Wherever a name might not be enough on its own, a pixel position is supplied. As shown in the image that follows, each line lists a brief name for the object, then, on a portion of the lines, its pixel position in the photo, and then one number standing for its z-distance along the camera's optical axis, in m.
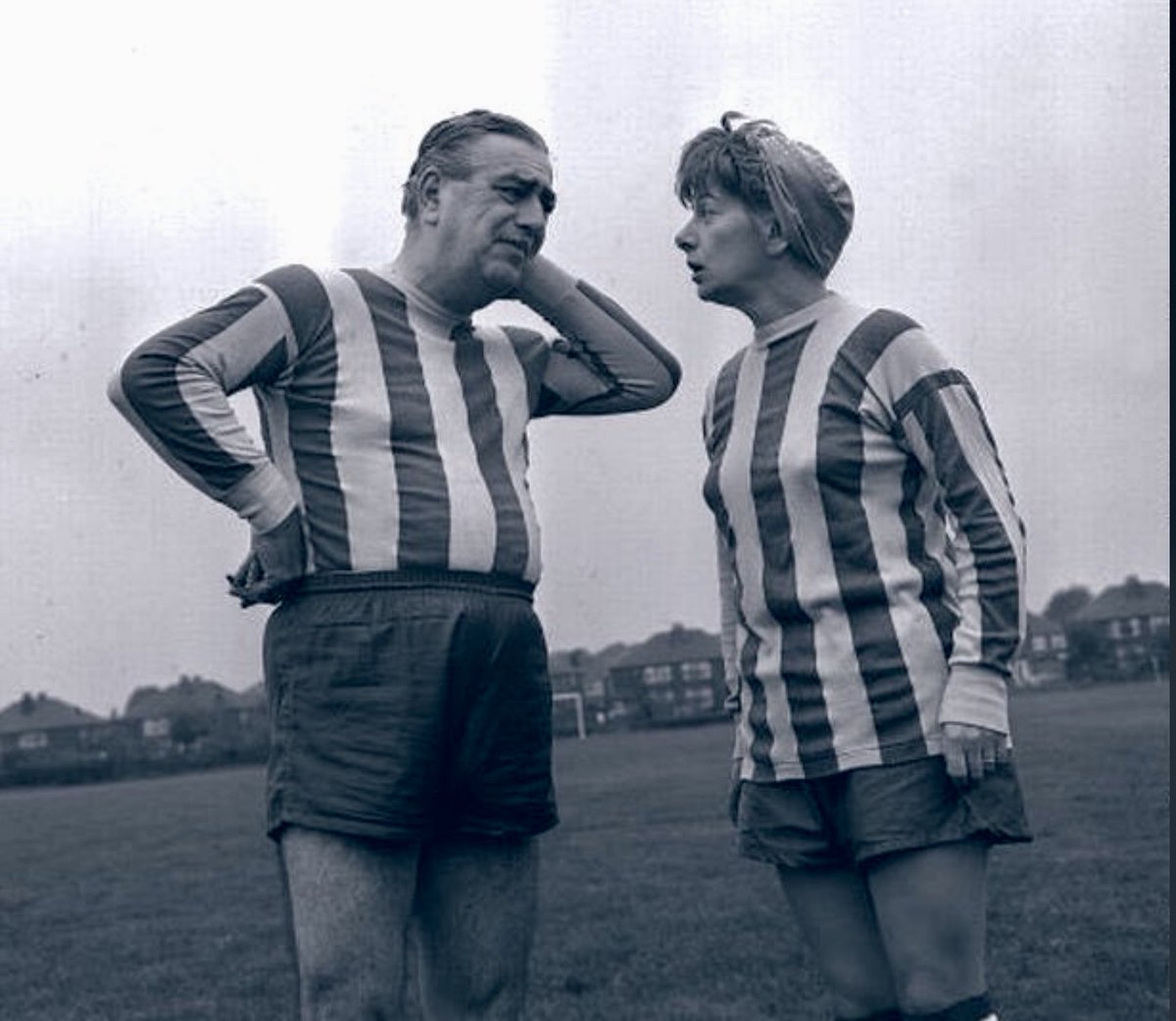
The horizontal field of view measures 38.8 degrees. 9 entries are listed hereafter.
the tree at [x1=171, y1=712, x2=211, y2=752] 57.28
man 2.62
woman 2.59
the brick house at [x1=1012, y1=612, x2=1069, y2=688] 68.38
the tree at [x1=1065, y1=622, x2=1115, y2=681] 71.50
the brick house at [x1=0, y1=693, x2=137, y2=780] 61.72
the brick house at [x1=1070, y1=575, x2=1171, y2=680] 71.62
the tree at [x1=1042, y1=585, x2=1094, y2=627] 80.06
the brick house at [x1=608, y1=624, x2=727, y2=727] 68.62
